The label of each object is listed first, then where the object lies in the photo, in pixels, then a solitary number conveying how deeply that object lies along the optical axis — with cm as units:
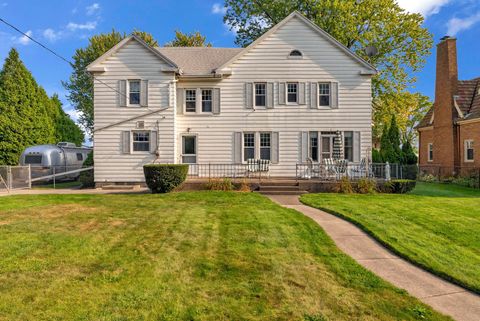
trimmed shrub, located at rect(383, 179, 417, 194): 1448
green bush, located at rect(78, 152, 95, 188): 1800
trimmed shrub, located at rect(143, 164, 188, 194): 1420
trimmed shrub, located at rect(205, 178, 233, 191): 1461
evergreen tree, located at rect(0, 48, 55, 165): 2569
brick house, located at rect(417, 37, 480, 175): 2205
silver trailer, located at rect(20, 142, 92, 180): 2014
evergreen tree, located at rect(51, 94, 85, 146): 3381
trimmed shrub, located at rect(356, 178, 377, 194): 1416
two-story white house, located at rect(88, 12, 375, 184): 1827
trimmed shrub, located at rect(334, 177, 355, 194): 1416
